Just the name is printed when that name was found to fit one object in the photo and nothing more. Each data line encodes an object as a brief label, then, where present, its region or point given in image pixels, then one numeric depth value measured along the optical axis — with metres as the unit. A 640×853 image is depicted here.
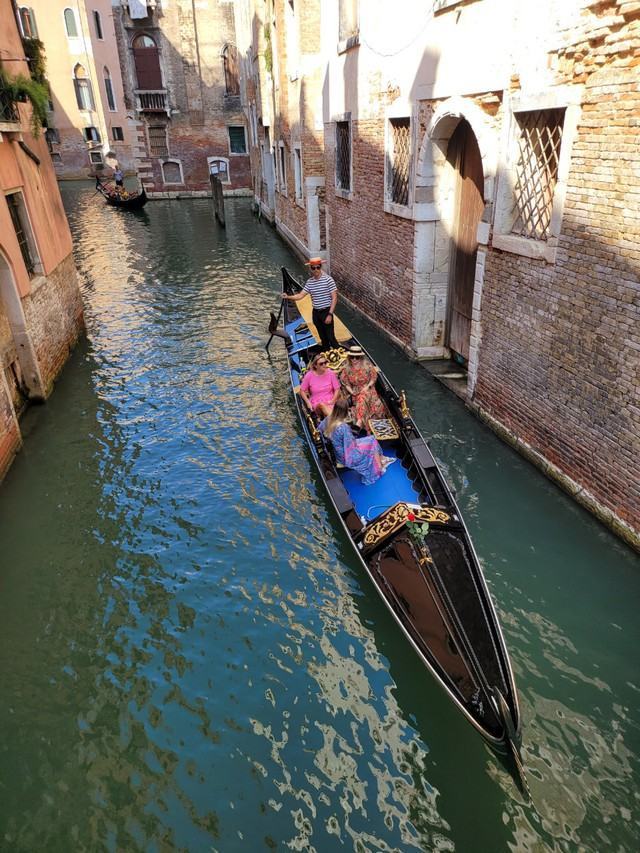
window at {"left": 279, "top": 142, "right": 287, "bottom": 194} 16.20
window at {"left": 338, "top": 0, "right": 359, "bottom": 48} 9.28
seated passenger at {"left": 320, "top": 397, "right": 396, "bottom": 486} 4.99
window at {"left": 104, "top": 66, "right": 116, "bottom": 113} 31.56
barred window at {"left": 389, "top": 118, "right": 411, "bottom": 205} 7.88
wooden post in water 19.78
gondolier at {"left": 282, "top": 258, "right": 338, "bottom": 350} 7.31
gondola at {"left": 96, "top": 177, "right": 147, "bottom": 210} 22.86
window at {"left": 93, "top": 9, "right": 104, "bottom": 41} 30.09
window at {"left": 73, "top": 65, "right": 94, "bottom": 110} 30.59
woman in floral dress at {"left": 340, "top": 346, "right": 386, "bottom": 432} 5.56
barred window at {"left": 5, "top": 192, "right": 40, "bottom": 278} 7.52
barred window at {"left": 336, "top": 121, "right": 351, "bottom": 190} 10.30
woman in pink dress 5.90
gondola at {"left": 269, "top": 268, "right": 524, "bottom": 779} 3.06
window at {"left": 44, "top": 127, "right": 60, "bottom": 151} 31.64
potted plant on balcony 6.90
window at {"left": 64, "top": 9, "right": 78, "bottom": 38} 28.91
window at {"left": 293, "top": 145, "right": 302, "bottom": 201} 14.00
